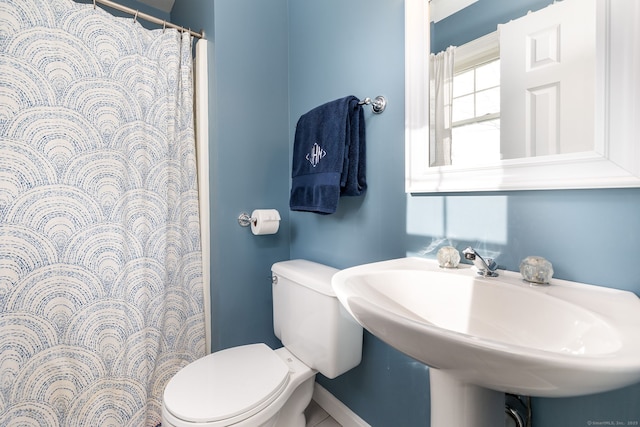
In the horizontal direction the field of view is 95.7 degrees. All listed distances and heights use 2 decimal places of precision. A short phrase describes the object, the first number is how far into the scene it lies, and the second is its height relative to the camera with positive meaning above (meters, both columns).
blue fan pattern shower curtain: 1.08 -0.03
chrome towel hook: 1.10 +0.40
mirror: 0.58 +0.17
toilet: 0.88 -0.59
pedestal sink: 0.36 -0.21
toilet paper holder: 1.46 -0.06
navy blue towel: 1.13 +0.21
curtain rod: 1.24 +0.89
